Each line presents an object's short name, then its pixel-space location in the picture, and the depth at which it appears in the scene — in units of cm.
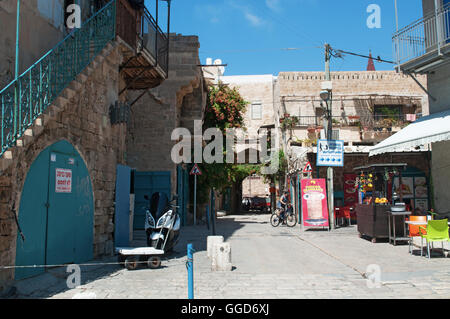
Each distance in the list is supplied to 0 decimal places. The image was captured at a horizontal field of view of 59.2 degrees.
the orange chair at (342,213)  1819
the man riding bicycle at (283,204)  1923
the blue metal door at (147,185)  1691
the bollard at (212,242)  803
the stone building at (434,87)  1249
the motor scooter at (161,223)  868
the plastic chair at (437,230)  886
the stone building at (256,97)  3997
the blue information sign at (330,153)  1664
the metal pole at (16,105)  588
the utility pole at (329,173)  1684
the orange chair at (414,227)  1069
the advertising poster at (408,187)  1861
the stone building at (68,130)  621
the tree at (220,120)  2152
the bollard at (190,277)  499
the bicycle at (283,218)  1909
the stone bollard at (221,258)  787
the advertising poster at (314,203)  1652
